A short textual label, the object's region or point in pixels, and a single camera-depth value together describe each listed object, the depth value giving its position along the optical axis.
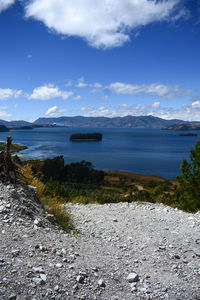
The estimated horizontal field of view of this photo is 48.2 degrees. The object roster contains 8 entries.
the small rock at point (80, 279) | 4.20
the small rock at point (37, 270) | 4.14
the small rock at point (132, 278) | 4.50
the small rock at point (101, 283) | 4.26
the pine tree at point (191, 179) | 12.13
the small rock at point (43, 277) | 3.98
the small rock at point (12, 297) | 3.45
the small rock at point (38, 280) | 3.87
